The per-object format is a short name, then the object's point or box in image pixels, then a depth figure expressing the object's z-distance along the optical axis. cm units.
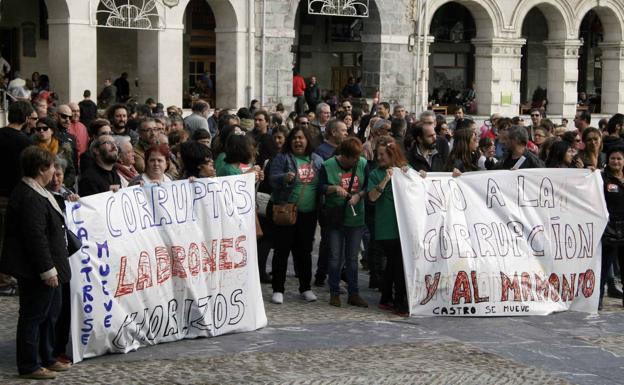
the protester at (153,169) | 1019
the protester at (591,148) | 1291
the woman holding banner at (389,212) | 1140
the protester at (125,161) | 1094
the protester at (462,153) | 1228
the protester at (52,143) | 1173
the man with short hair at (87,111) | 1958
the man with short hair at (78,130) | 1489
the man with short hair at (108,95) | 2541
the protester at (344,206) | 1149
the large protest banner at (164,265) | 935
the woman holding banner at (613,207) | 1209
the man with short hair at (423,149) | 1201
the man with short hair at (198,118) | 1688
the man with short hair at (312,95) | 2889
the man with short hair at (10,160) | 1177
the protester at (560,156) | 1280
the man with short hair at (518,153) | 1238
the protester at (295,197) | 1166
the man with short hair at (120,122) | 1398
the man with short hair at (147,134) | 1287
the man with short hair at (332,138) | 1265
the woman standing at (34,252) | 852
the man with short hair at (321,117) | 1733
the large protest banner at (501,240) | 1138
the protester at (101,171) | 1025
